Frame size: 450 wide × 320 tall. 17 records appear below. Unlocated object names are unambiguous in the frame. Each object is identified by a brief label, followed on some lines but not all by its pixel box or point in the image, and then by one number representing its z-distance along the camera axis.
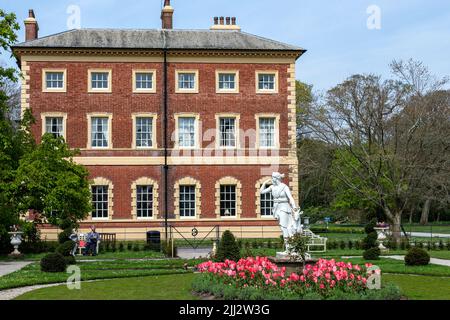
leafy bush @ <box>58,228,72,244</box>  31.02
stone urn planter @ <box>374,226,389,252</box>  33.39
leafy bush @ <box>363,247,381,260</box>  25.97
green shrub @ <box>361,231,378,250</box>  29.27
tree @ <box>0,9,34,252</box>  26.89
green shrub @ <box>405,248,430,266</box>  23.30
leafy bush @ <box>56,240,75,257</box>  25.40
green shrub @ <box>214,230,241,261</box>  22.04
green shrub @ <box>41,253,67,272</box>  21.22
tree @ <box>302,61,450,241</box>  35.72
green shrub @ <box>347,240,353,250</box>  32.40
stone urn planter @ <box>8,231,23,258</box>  29.78
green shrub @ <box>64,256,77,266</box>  23.11
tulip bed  14.38
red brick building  39.25
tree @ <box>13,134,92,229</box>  27.72
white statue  20.23
